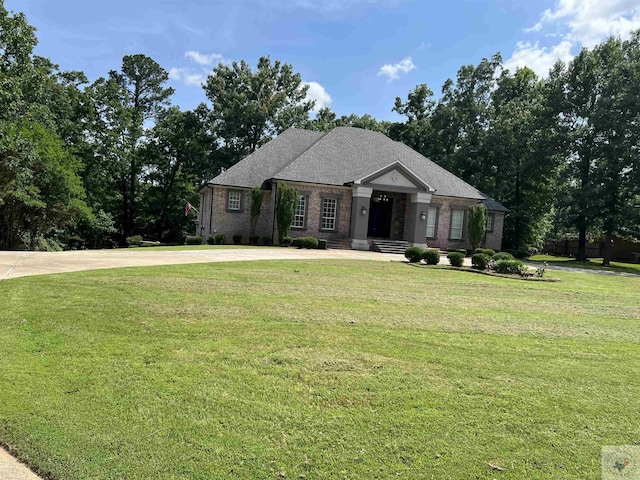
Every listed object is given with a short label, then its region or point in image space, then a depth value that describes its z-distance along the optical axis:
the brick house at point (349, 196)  27.17
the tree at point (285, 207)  25.66
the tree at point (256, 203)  26.45
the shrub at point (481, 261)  17.84
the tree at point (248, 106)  41.09
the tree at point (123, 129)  40.00
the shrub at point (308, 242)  25.30
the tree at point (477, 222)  28.41
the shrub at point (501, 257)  17.90
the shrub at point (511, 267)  16.83
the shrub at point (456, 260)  18.34
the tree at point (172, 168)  42.19
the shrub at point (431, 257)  18.86
